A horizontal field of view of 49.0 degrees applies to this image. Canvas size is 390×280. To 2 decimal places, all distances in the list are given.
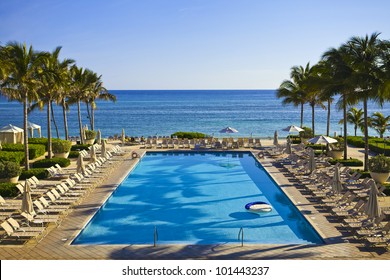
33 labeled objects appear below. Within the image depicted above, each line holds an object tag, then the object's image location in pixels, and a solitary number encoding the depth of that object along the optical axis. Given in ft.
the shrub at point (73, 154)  88.94
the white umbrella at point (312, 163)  64.90
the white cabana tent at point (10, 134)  94.53
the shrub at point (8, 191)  54.19
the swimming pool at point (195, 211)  41.86
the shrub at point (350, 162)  75.04
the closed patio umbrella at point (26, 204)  42.47
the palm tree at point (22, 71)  62.54
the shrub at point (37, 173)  65.03
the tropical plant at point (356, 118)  124.06
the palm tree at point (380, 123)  115.03
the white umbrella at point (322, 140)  73.82
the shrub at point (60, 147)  84.99
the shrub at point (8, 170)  59.96
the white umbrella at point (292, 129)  94.99
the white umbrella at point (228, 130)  101.19
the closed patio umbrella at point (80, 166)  62.63
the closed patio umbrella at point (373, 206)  39.70
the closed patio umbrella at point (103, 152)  81.25
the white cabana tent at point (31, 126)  101.85
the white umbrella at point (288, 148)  83.79
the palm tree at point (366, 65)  63.93
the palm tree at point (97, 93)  114.83
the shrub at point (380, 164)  60.18
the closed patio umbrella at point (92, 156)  73.51
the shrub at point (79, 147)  96.48
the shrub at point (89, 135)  108.99
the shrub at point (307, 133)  106.11
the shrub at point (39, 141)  94.63
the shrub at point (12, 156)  70.08
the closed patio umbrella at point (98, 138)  104.08
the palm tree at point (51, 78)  68.54
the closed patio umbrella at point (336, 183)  50.81
